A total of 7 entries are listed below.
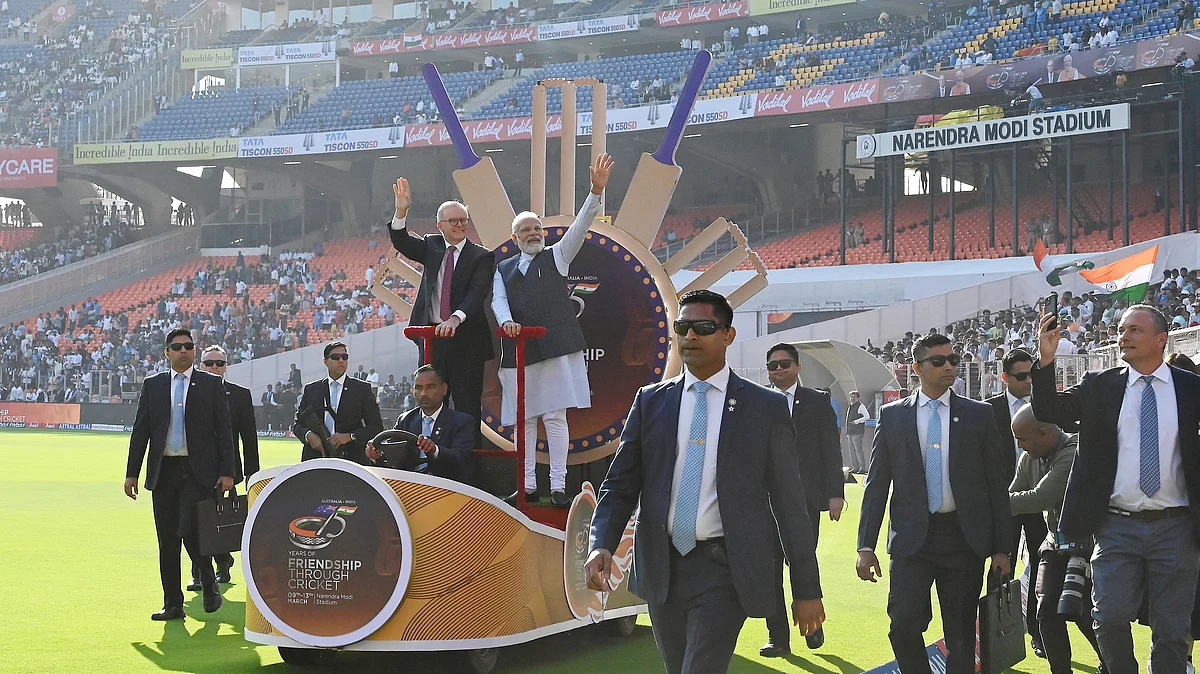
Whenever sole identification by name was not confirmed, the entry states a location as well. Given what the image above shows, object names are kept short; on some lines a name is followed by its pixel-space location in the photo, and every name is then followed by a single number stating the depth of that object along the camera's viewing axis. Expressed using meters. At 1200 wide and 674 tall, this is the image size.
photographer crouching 6.26
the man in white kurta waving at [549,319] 7.36
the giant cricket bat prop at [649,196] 8.58
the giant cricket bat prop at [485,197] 8.77
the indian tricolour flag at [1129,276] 16.47
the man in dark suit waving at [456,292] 7.52
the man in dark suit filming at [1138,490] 5.48
